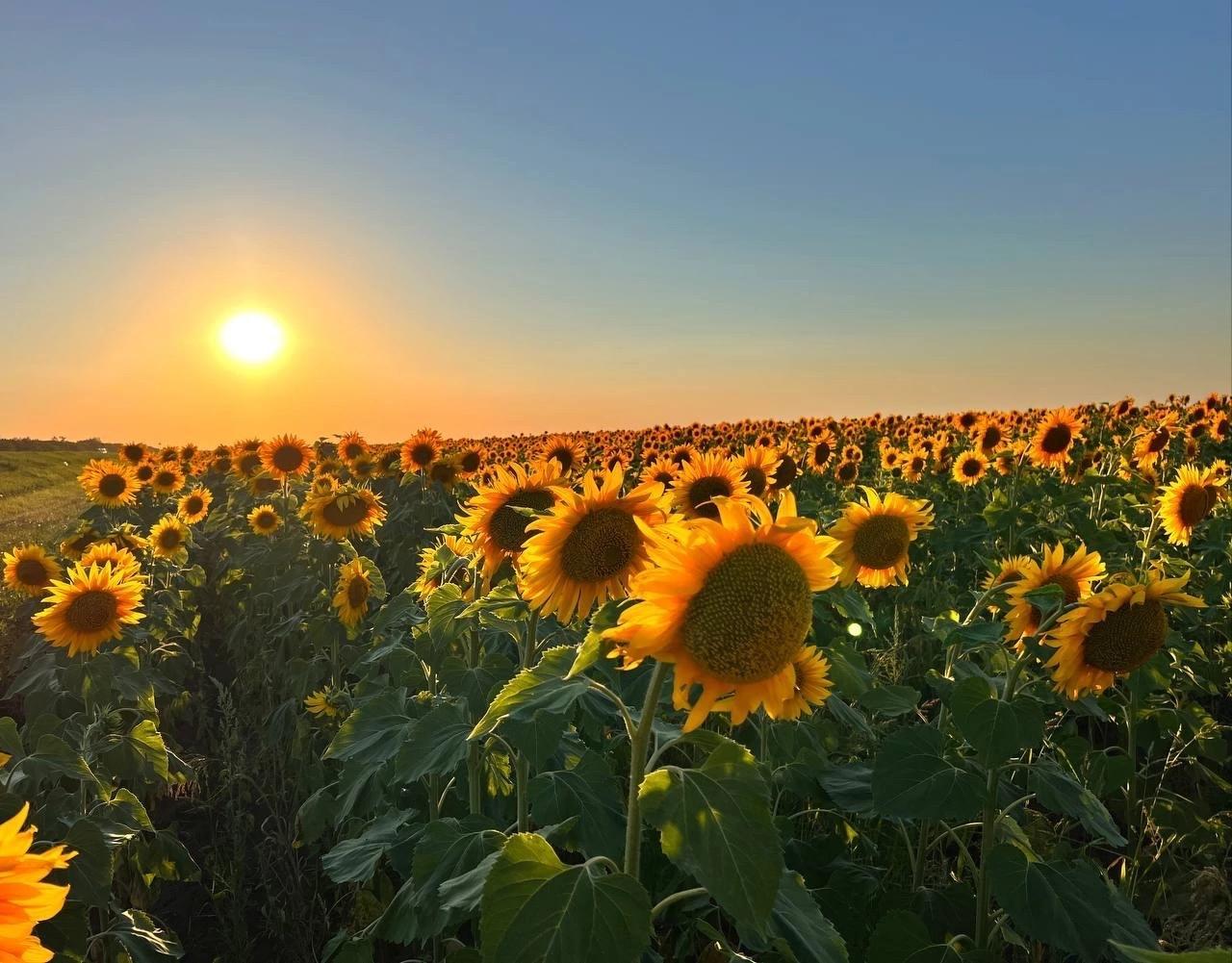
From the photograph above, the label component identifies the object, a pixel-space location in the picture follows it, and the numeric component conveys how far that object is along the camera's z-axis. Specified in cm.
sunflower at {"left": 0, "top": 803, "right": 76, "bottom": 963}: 109
